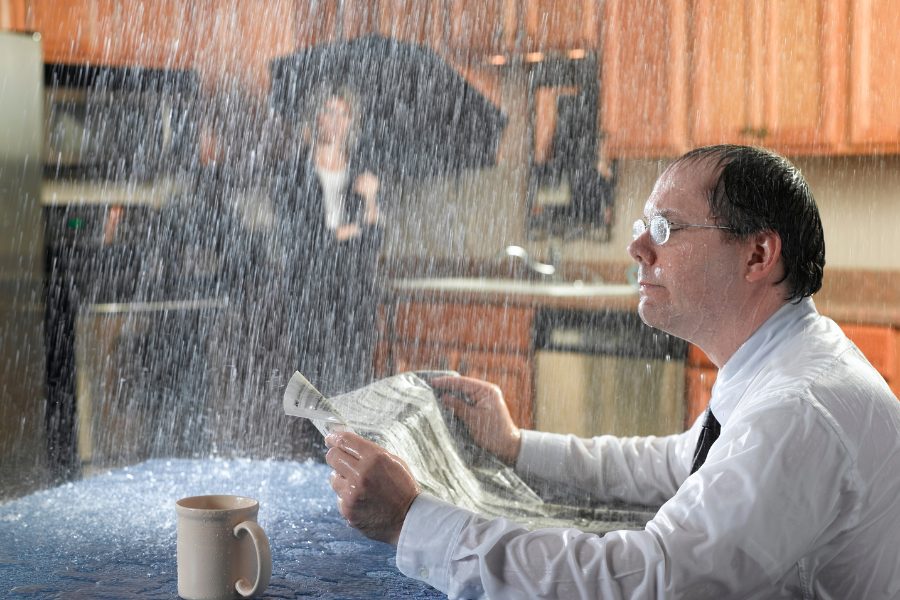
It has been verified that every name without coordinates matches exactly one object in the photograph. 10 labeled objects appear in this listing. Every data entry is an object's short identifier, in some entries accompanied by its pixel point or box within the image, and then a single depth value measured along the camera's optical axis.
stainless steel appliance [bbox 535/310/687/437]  3.19
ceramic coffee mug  0.90
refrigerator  3.12
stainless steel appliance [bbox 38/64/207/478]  3.52
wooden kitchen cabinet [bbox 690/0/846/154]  3.21
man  0.89
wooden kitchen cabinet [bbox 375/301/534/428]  3.45
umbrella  3.80
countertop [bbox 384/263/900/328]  2.95
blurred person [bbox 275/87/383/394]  3.66
